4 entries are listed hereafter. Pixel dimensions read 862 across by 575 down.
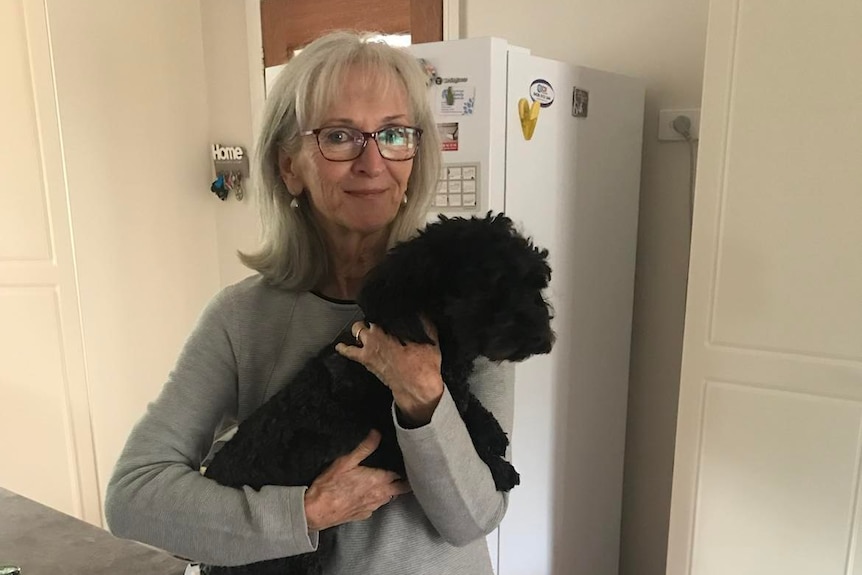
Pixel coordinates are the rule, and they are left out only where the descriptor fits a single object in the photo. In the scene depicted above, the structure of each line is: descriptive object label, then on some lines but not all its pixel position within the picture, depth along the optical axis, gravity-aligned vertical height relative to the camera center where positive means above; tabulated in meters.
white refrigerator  1.49 -0.20
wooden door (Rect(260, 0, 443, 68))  2.33 +0.52
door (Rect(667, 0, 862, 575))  1.34 -0.29
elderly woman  0.81 -0.27
